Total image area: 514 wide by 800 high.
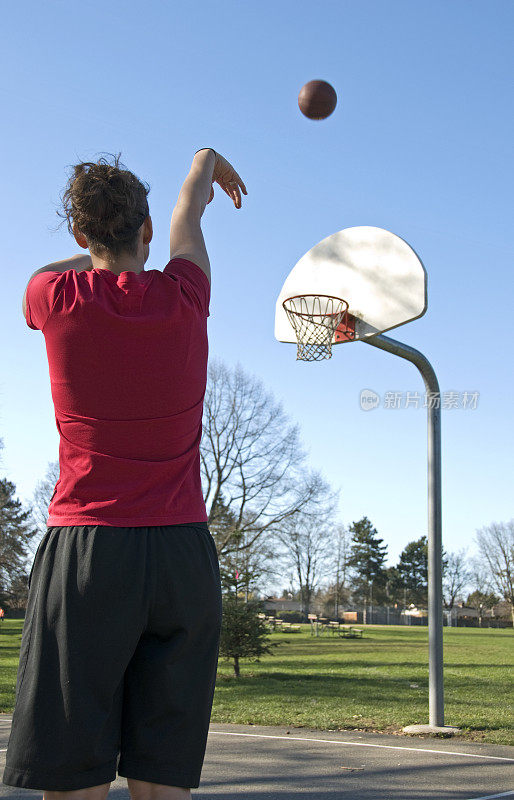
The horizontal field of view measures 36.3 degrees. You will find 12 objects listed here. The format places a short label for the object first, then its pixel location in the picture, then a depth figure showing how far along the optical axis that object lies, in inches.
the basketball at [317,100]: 343.6
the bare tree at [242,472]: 1342.3
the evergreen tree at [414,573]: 3649.1
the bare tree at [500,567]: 2989.7
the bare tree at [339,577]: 2889.8
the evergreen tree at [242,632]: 570.6
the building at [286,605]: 3238.2
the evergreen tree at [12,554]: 1321.4
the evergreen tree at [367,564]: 3631.9
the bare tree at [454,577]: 3425.2
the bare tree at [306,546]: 1364.4
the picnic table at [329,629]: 1647.5
